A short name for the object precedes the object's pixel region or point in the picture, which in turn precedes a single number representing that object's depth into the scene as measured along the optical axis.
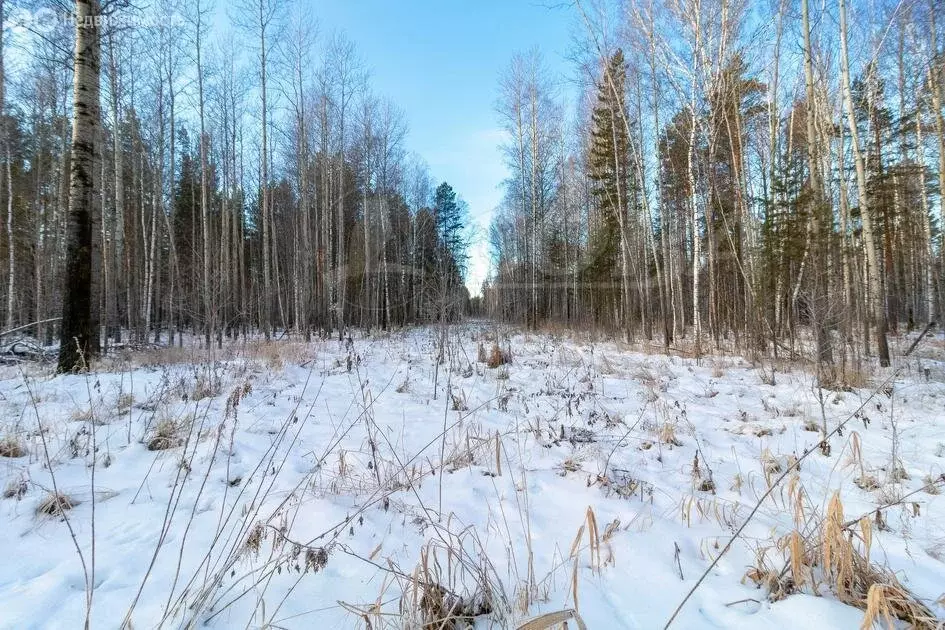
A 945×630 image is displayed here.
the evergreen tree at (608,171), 10.74
